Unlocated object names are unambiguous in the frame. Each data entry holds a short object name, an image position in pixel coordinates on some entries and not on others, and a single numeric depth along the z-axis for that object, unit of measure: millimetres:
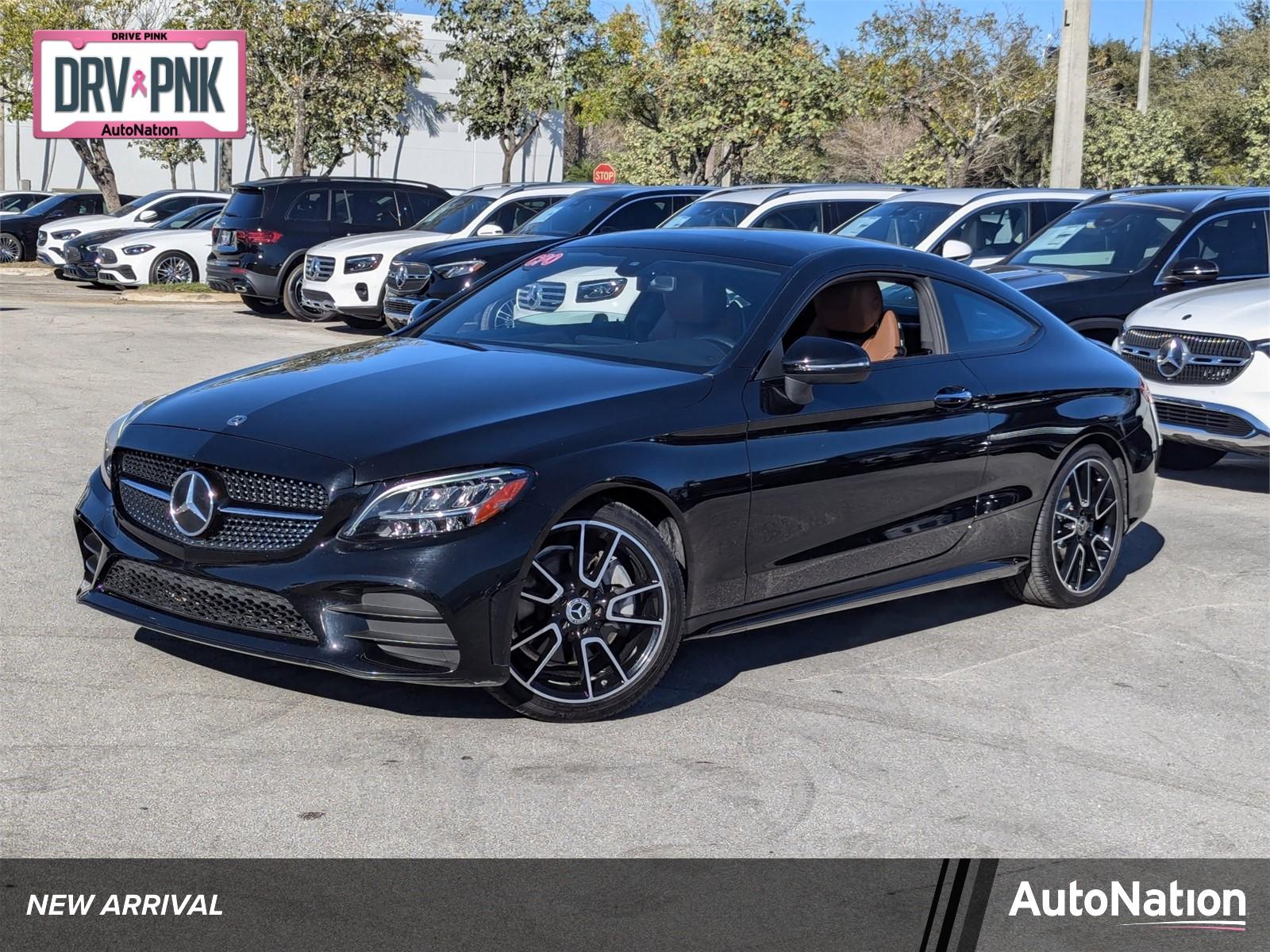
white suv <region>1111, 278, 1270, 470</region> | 9602
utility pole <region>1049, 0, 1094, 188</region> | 23188
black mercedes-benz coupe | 4824
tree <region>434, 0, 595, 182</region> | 47406
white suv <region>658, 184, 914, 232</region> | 17062
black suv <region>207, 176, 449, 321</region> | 20594
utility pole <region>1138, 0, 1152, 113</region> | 49906
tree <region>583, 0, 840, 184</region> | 35094
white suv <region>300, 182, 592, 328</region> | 18016
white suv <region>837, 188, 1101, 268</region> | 14516
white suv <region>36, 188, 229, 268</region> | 29281
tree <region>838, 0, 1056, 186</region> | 47062
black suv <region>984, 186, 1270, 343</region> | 11648
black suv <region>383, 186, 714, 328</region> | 15711
